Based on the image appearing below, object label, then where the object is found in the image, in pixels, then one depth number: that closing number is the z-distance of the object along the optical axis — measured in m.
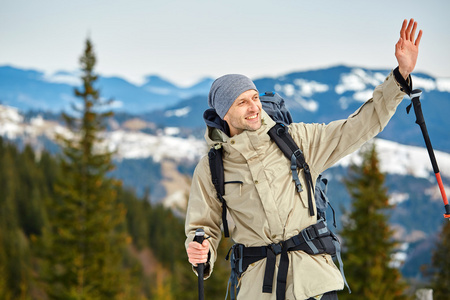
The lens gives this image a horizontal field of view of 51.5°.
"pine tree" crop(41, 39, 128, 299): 27.43
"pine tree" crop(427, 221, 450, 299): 25.47
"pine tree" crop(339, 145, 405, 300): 23.42
